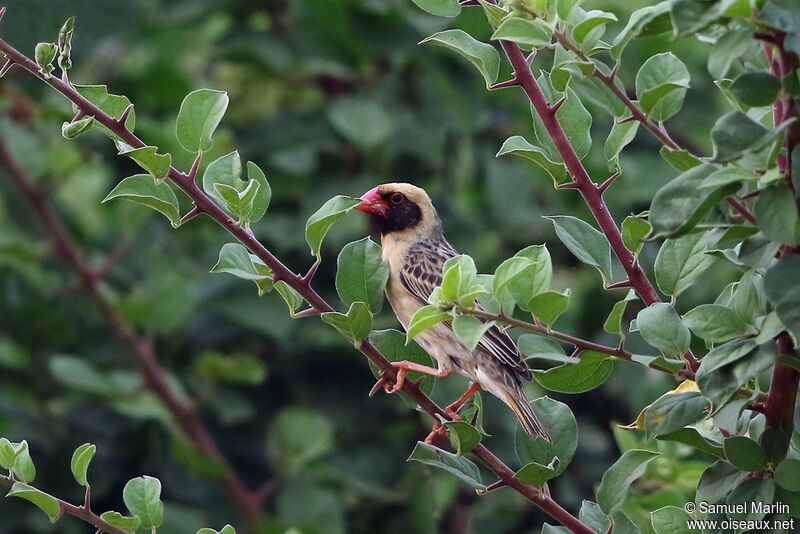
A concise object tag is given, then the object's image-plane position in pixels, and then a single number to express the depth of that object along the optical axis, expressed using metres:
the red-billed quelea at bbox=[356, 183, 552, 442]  6.96
